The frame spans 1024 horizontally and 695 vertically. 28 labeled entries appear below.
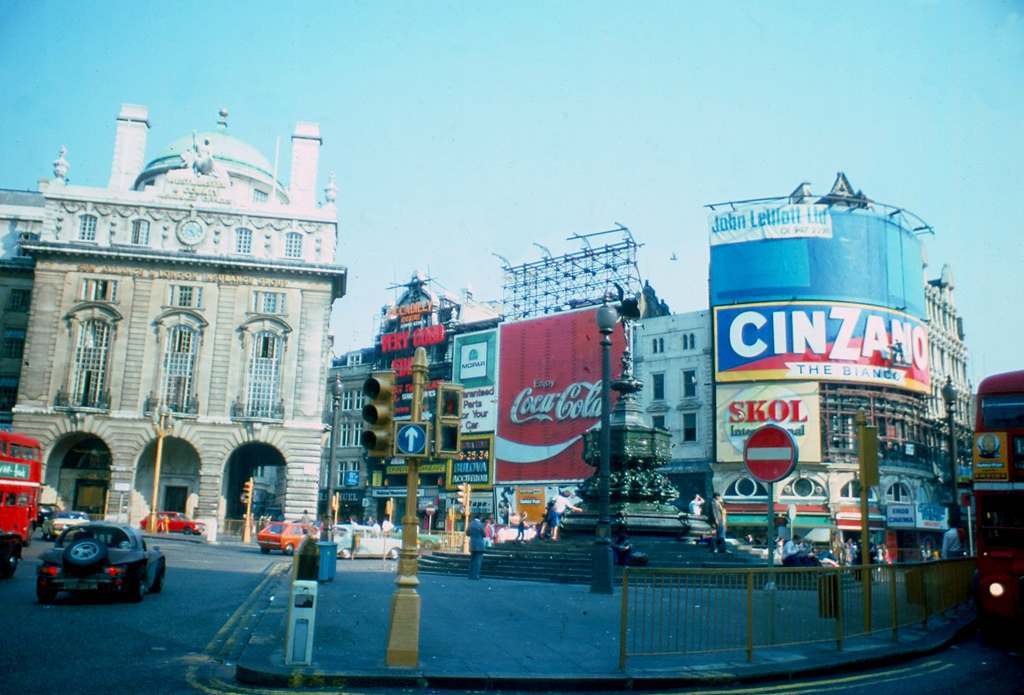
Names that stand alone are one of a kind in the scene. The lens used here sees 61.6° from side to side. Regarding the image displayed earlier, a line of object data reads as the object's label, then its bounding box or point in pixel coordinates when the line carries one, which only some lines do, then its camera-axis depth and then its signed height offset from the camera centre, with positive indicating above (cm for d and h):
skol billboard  5041 +542
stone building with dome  4991 +869
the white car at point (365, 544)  3578 -218
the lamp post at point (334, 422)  2571 +208
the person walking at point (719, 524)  2259 -54
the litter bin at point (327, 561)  1923 -156
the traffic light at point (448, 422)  932 +78
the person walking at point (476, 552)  2181 -141
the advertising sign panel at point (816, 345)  5091 +957
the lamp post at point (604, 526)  1712 -52
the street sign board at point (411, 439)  919 +58
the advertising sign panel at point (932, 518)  5081 -44
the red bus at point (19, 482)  2402 -1
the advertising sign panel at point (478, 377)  6700 +930
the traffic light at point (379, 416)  897 +79
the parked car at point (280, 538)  3631 -202
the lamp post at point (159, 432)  4612 +296
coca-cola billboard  6016 +745
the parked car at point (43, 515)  3938 -149
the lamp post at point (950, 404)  2411 +308
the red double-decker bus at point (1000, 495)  1341 +28
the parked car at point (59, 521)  3428 -154
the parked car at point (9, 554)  1769 -151
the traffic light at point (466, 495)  4256 +2
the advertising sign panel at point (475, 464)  6581 +245
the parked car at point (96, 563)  1416 -132
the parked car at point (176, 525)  4825 -216
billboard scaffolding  6341 +1684
